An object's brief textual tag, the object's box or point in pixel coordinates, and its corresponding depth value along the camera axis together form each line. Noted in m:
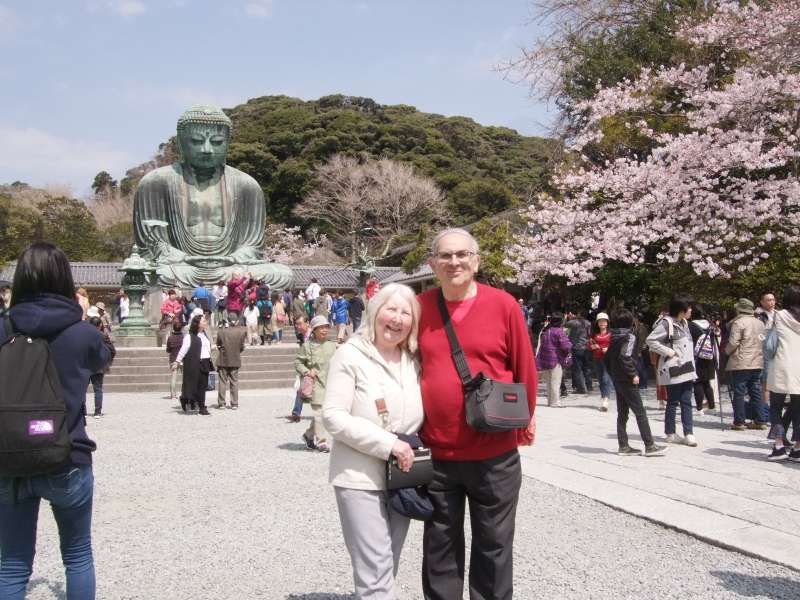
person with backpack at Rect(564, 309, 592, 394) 12.68
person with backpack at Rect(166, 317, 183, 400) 11.58
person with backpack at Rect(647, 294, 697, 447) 7.04
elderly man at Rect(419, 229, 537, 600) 2.67
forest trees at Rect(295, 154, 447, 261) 35.75
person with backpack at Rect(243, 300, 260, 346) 16.64
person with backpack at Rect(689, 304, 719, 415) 9.23
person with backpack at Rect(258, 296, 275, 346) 17.39
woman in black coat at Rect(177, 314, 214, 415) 10.06
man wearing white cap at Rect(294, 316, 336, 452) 7.03
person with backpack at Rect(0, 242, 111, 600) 2.50
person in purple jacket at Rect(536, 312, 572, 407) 10.59
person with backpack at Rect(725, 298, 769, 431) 8.02
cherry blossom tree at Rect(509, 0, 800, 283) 12.34
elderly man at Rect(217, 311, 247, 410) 10.59
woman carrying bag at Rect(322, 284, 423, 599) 2.55
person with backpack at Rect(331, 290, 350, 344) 18.59
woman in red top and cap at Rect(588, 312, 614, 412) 9.63
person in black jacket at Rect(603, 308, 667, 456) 6.52
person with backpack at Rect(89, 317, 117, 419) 9.59
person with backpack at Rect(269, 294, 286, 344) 17.76
